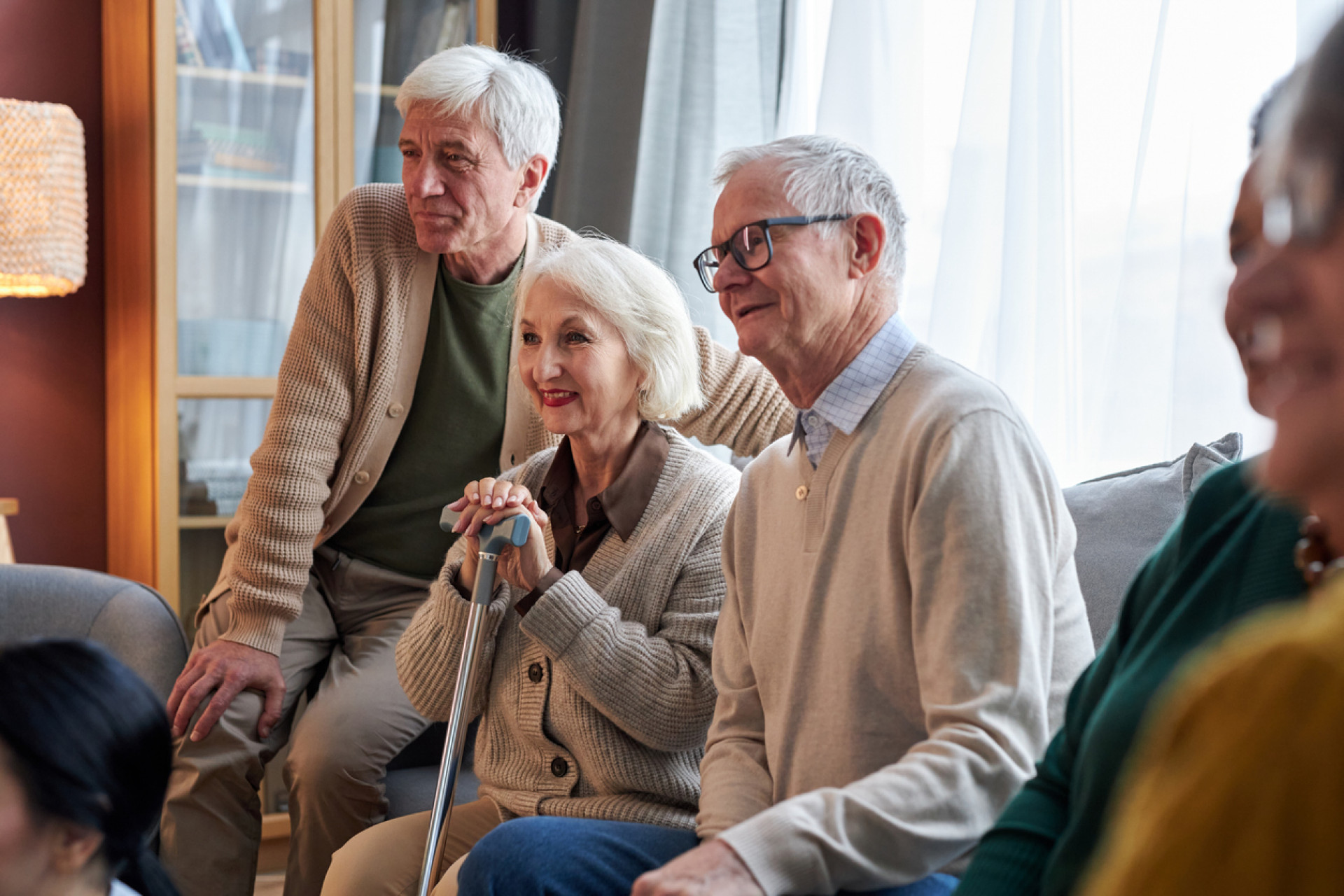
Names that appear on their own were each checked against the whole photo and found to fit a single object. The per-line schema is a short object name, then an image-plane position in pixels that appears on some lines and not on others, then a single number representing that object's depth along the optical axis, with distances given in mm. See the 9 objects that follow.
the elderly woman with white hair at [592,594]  1433
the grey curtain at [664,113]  2469
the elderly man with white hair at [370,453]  1872
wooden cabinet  2742
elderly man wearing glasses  965
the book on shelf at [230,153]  2766
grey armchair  1719
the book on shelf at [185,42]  2730
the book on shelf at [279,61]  2812
